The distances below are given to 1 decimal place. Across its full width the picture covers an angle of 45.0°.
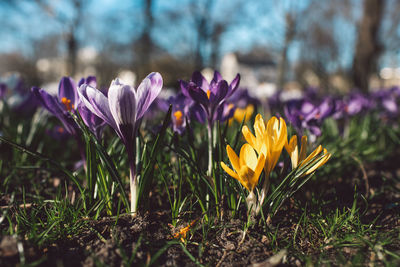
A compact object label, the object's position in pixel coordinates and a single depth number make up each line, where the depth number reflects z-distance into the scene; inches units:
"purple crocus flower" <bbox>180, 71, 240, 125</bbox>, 14.9
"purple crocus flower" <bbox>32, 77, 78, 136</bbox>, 15.3
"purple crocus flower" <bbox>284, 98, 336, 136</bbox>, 17.7
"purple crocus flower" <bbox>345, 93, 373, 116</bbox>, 30.5
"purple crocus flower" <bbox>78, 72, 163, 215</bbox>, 13.2
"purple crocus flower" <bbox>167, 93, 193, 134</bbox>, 17.1
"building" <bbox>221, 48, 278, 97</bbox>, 1372.5
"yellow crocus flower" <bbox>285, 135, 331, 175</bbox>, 14.0
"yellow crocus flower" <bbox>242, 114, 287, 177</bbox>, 13.7
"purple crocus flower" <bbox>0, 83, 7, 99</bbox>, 25.8
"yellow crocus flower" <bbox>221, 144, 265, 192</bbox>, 13.5
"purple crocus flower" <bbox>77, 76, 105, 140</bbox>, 14.5
